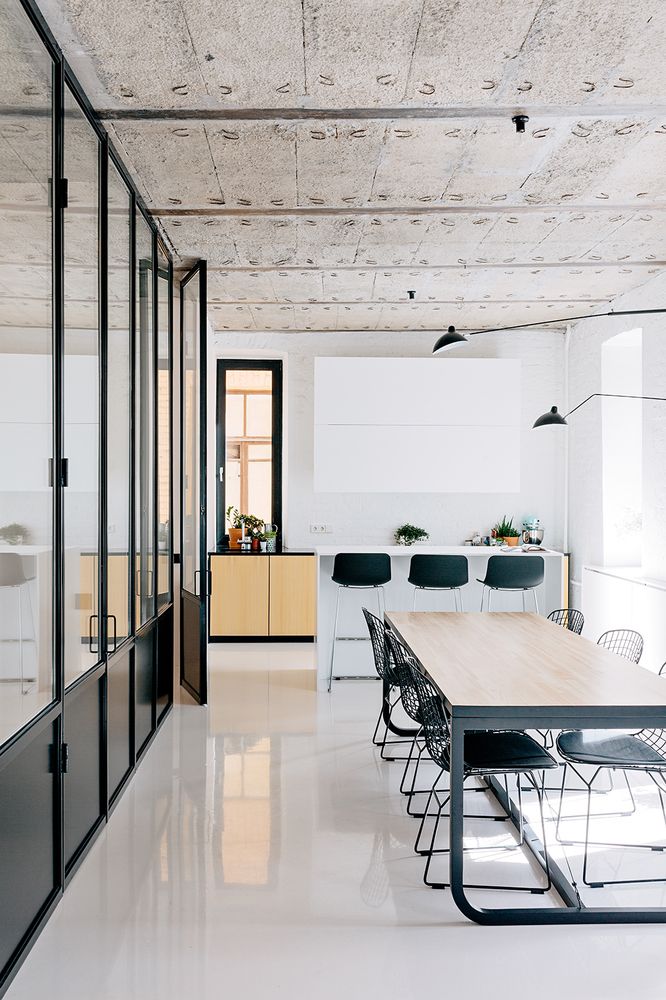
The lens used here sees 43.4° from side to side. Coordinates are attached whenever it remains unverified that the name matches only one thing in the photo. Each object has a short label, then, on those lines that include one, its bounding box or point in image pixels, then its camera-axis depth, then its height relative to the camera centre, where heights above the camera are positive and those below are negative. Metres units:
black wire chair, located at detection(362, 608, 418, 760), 4.65 -0.92
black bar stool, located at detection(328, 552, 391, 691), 6.72 -0.54
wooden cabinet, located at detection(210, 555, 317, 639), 8.29 -0.93
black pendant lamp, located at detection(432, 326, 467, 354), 5.96 +1.15
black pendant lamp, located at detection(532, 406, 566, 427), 6.16 +0.61
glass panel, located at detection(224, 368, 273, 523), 8.85 +0.63
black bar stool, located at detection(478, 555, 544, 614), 6.80 -0.58
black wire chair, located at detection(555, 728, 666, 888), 3.35 -1.05
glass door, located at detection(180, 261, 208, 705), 6.02 +0.11
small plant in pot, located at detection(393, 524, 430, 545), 8.45 -0.34
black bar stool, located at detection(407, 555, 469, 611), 6.74 -0.59
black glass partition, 2.62 +0.10
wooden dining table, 3.01 -0.75
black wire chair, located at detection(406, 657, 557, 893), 3.28 -1.05
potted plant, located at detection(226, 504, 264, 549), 8.54 -0.27
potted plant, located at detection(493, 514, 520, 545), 8.21 -0.31
